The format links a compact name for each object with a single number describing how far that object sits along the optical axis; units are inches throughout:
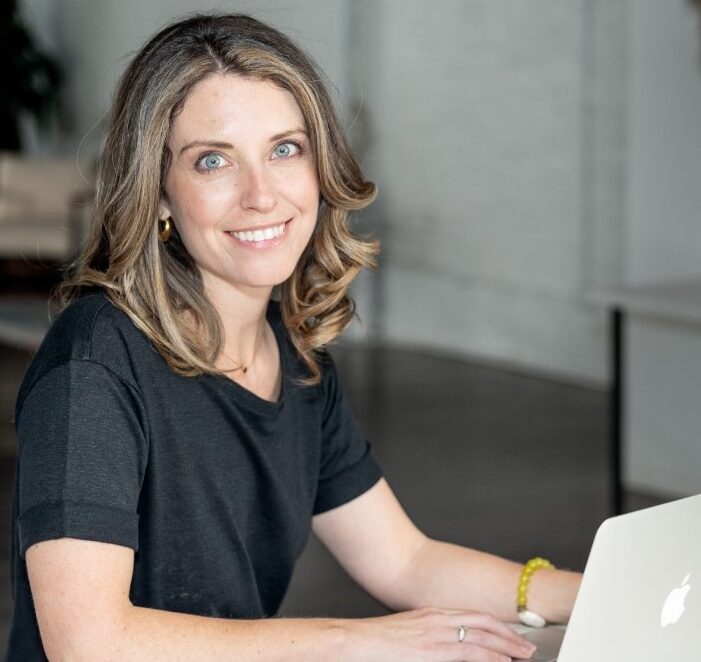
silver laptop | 60.9
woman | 67.0
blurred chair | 361.1
